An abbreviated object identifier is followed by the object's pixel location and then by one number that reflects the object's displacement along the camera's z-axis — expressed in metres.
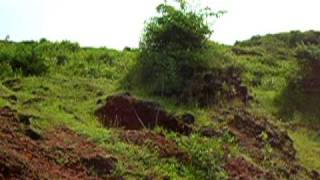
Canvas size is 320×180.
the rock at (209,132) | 12.50
